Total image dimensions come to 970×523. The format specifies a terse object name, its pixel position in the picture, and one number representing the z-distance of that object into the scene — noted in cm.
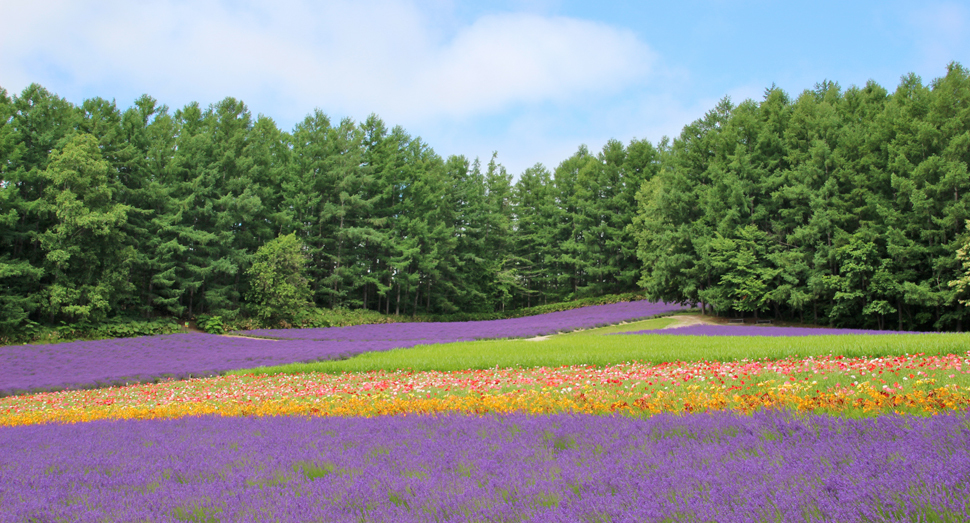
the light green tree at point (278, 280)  3919
